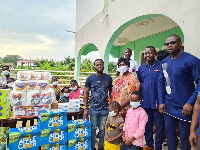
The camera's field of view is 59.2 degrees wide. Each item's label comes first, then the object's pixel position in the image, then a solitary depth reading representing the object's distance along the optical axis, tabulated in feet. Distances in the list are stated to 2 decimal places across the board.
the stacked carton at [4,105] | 9.16
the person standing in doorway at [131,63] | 12.66
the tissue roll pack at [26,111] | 9.24
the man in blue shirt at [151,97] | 9.57
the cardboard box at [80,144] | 9.65
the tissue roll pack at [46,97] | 9.71
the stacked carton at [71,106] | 10.60
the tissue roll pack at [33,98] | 9.35
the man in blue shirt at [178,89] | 7.34
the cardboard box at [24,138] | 8.38
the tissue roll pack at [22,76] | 9.71
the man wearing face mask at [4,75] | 13.61
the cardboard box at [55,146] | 9.17
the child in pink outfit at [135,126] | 8.32
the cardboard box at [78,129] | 9.66
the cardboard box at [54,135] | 9.16
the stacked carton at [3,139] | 8.46
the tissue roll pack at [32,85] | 9.50
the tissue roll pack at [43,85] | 9.79
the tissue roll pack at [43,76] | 10.20
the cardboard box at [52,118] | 9.13
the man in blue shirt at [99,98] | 10.28
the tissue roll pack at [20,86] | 9.31
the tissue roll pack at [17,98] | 9.07
